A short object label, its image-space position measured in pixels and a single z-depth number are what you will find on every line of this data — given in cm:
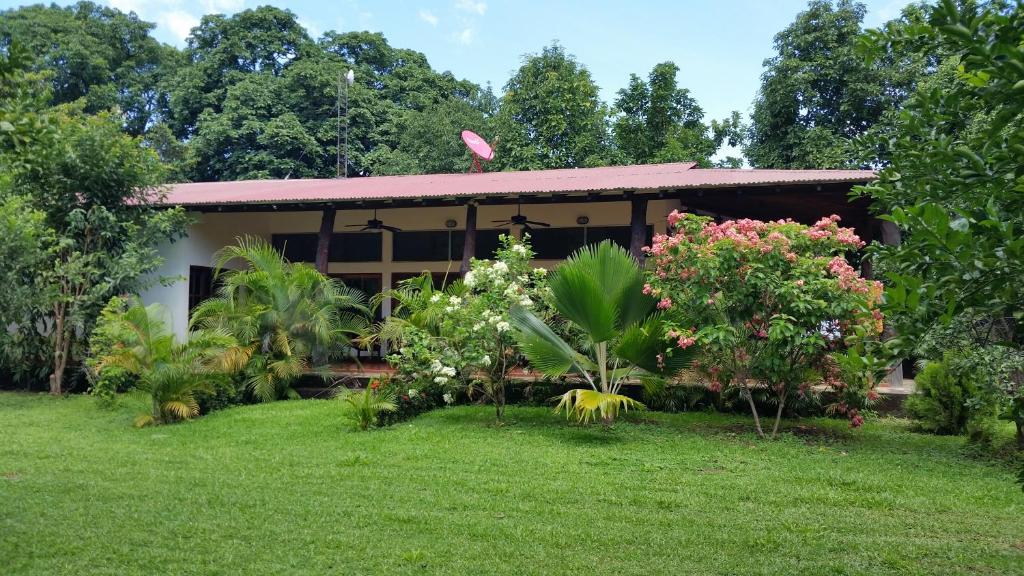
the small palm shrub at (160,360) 985
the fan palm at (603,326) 856
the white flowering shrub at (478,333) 912
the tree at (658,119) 2275
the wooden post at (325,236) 1296
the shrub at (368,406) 898
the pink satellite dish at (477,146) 1603
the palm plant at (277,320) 1130
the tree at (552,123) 2256
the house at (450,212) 1139
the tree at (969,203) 216
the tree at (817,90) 1981
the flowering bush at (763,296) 797
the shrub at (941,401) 884
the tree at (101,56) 2994
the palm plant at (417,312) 1012
